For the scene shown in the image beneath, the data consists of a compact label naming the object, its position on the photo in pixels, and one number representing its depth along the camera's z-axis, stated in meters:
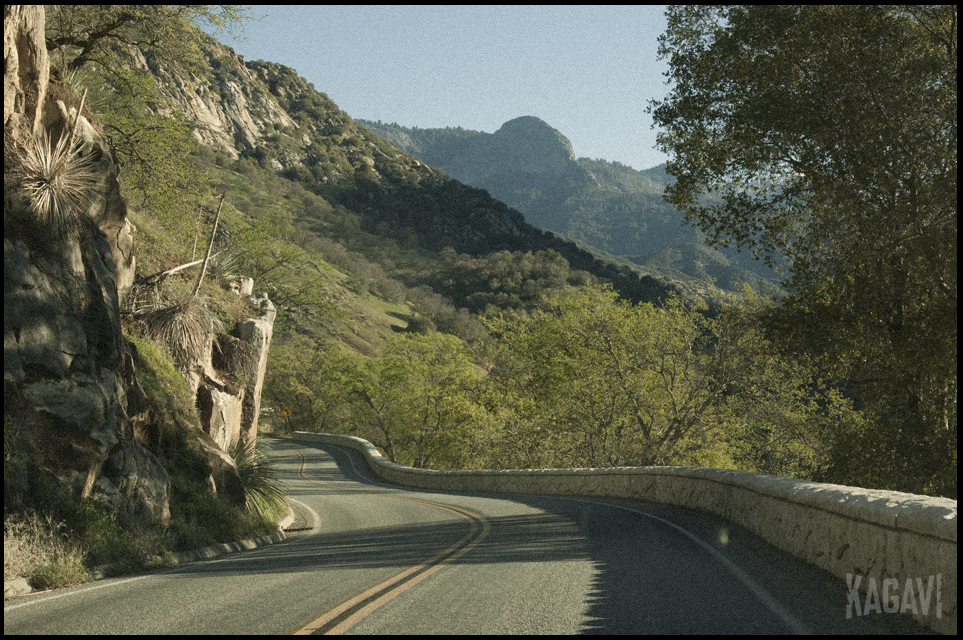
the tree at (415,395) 45.84
